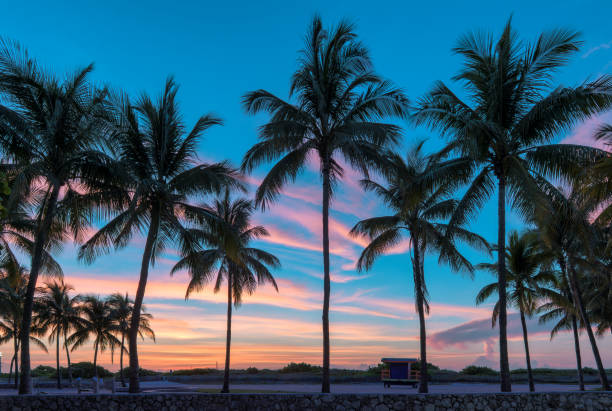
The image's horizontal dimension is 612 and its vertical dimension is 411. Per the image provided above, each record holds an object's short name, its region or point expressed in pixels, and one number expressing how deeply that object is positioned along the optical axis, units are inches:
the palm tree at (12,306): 948.6
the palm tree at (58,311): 1679.4
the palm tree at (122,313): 1802.4
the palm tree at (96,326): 1793.8
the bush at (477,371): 1640.1
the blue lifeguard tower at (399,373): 1096.8
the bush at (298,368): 1685.5
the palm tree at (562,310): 1083.9
